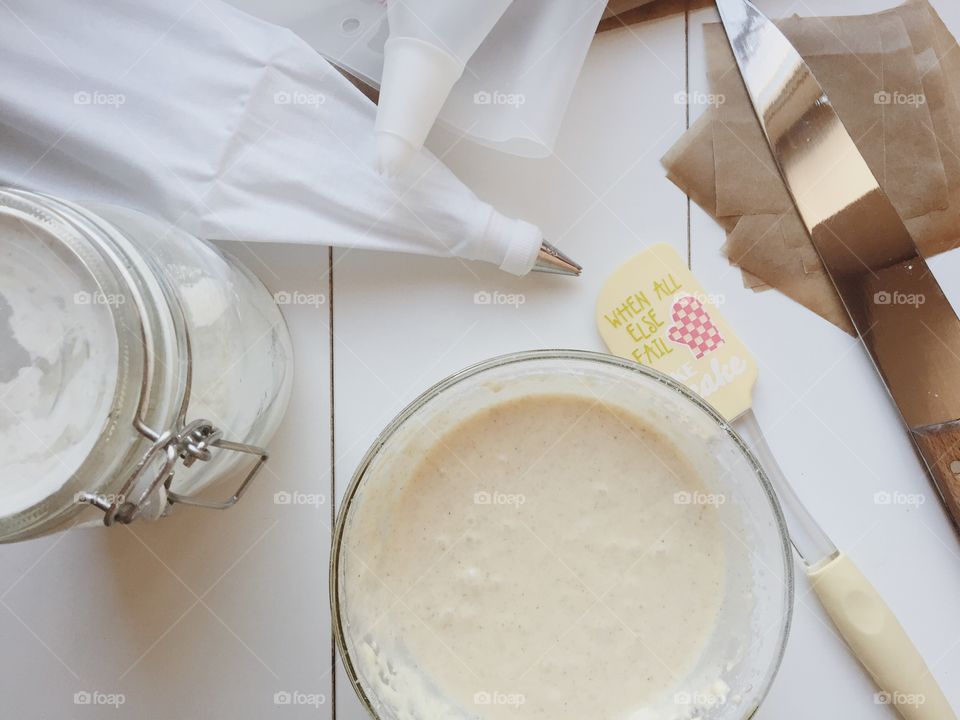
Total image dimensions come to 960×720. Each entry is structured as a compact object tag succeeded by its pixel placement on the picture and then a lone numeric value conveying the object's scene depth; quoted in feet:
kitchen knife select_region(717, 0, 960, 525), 2.21
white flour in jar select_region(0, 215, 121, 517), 1.53
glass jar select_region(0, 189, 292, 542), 1.51
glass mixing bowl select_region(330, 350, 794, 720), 1.97
